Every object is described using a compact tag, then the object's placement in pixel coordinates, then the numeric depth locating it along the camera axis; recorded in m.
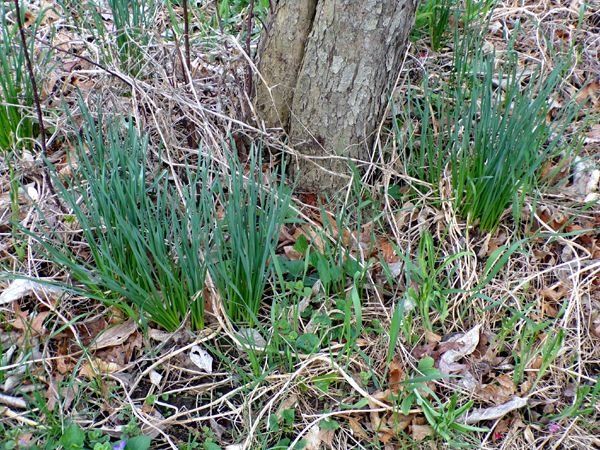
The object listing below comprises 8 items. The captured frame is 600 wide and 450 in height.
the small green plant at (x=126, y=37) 2.37
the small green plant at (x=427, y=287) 1.83
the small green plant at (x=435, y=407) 1.65
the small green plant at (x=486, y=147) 1.88
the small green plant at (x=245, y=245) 1.70
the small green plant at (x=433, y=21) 2.48
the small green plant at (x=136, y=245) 1.67
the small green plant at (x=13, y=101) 2.16
